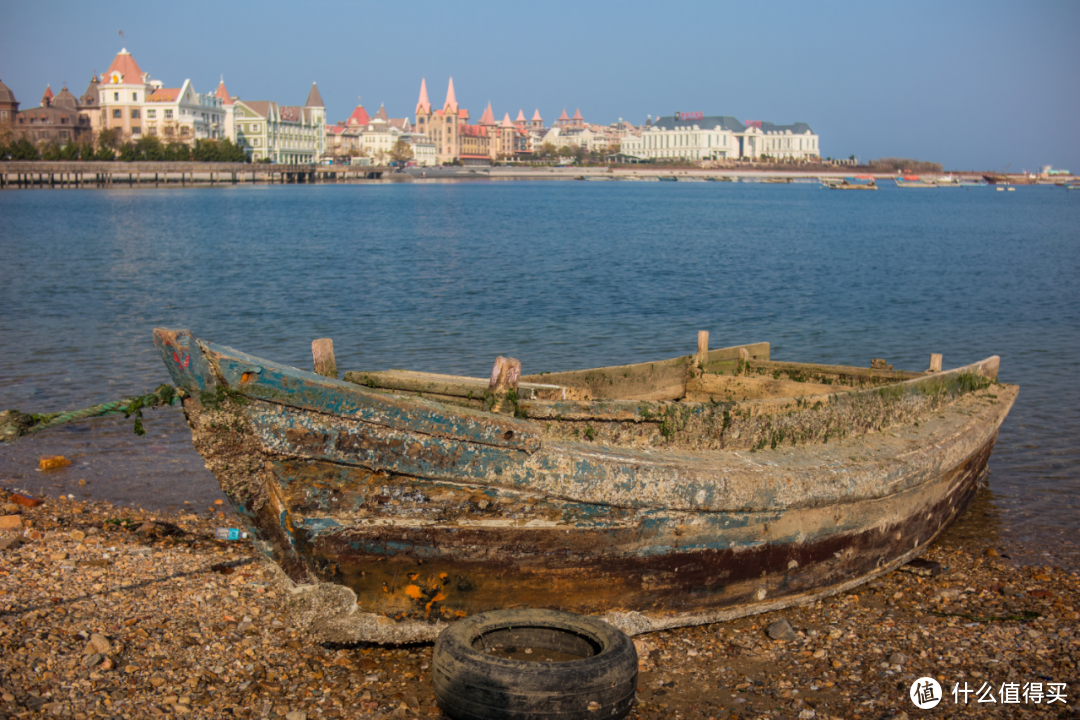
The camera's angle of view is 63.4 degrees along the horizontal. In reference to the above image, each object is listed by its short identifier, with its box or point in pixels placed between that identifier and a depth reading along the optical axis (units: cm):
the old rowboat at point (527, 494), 463
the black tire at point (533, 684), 427
